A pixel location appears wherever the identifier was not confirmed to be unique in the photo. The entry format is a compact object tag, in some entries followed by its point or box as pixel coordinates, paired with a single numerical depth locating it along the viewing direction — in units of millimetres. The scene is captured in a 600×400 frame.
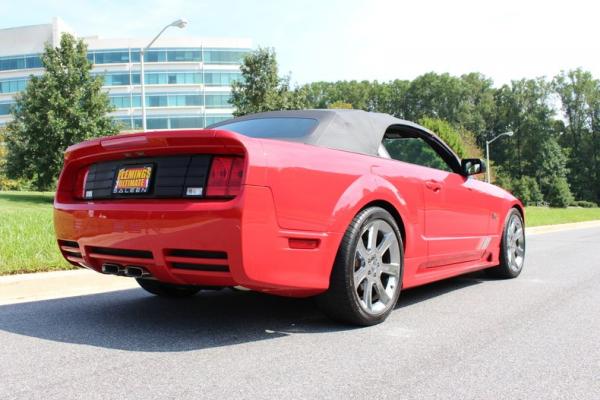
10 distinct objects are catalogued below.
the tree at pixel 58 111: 27578
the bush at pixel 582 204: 69250
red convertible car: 3117
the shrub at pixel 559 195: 64000
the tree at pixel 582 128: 82500
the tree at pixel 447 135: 41516
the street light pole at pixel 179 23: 19891
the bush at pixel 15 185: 43562
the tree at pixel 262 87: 27375
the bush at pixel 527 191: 62441
